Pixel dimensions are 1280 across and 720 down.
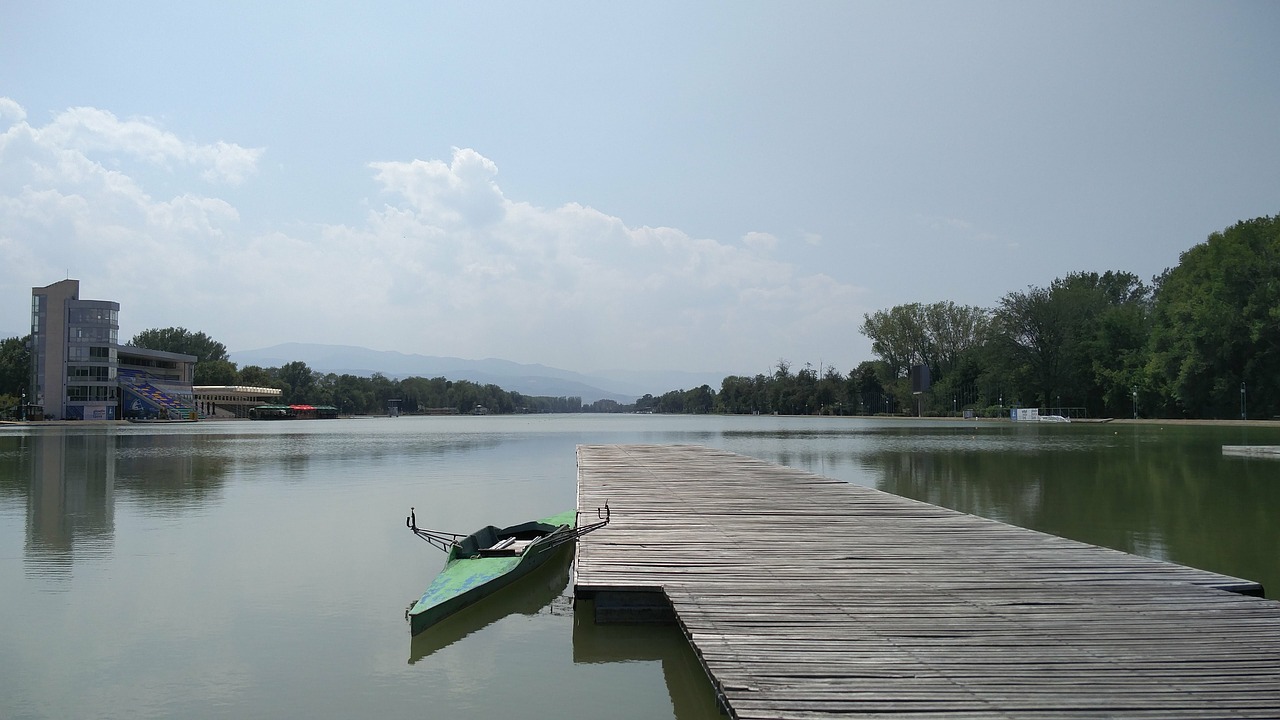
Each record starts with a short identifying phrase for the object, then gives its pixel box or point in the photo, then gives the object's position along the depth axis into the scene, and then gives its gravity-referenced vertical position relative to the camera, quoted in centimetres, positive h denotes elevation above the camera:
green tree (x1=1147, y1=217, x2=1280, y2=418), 5544 +496
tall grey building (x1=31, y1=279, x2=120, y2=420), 8269 +526
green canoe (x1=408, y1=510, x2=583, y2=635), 812 -182
